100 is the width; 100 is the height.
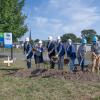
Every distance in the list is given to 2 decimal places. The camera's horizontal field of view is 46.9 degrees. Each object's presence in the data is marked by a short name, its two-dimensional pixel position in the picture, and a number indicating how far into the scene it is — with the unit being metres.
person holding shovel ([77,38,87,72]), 6.02
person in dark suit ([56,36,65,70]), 6.43
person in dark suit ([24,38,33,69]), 6.83
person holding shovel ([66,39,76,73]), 6.25
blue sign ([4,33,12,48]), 10.43
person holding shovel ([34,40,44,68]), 6.66
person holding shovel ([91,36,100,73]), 5.63
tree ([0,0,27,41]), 13.53
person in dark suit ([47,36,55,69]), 6.56
